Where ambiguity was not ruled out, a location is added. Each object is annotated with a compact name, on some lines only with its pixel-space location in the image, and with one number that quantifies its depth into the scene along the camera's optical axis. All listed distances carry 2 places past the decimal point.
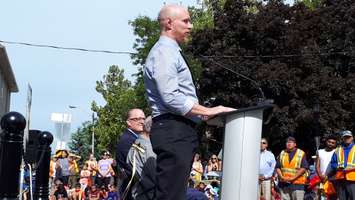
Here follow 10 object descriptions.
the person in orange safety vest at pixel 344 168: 14.01
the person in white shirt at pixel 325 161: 15.72
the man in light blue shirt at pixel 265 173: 16.23
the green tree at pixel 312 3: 56.21
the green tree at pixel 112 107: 58.93
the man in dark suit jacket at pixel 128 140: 7.76
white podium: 5.18
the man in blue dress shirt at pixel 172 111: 5.08
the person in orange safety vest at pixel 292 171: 15.98
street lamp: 71.44
